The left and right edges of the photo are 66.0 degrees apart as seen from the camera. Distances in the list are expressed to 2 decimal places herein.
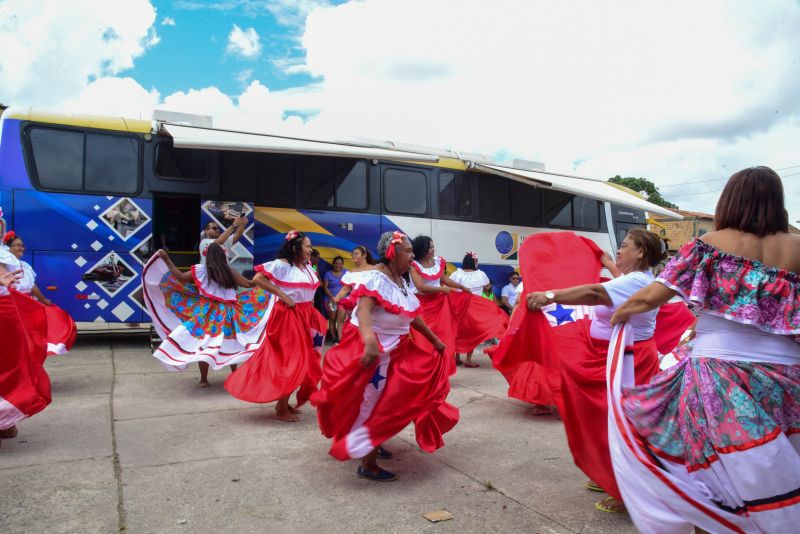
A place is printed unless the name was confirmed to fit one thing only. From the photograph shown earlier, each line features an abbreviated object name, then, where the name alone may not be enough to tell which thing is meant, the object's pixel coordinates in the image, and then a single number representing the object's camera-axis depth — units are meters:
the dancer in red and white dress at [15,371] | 4.56
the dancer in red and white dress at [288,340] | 5.73
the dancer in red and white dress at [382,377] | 4.07
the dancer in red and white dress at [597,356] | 3.20
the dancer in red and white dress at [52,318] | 6.73
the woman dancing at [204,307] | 7.06
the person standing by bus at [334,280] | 10.73
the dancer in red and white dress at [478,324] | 8.60
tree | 43.08
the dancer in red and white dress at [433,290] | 7.31
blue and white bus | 8.91
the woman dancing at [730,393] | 2.39
